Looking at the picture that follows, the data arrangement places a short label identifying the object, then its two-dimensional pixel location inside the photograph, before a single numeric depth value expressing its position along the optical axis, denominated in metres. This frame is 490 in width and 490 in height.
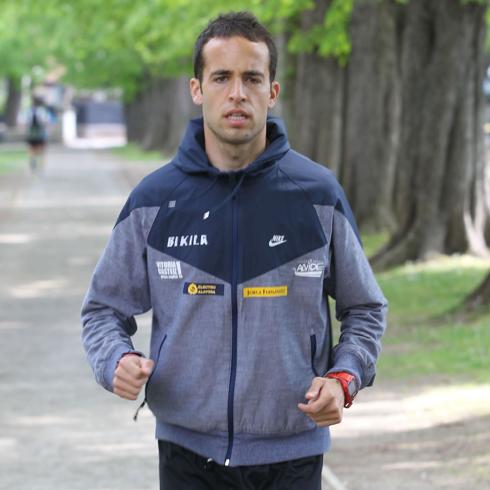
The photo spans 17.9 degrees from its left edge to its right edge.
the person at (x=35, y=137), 42.22
